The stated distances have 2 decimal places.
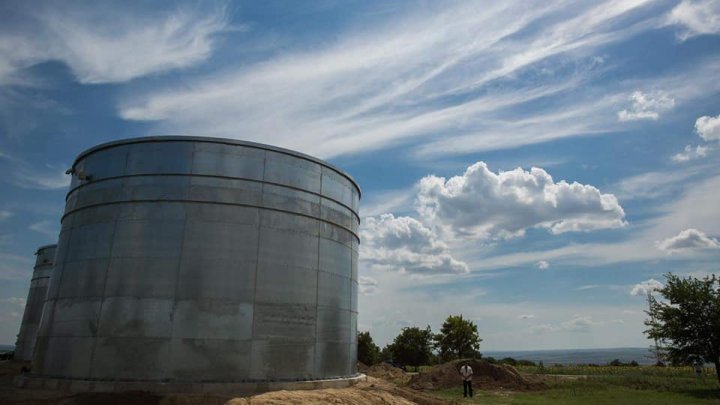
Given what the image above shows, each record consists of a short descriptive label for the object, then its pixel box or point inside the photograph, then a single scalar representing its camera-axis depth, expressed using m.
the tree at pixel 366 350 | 62.47
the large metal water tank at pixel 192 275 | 16.08
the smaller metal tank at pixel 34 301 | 41.16
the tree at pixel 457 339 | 56.09
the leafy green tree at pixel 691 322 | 29.28
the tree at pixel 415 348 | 60.56
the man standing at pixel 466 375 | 25.50
